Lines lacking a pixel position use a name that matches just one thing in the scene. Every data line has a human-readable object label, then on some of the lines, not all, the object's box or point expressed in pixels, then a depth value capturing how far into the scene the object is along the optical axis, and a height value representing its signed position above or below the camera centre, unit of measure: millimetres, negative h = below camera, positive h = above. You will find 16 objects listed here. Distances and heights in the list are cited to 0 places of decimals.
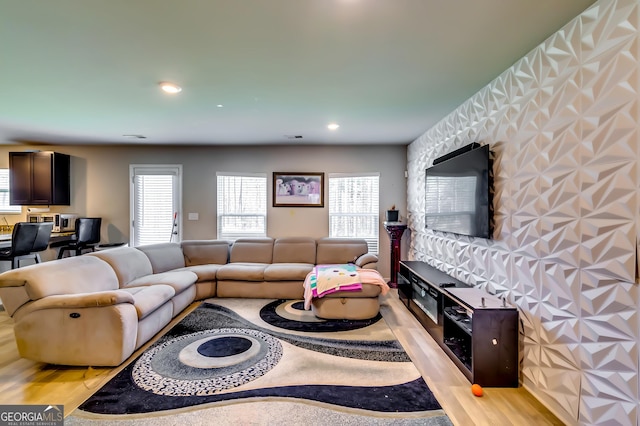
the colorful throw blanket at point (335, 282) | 3270 -857
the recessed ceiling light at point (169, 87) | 2584 +1167
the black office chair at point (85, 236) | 4673 -481
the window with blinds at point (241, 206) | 5145 +74
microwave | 4707 -184
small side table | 4605 -507
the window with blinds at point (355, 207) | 5086 +69
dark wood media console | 2055 -955
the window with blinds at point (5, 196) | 4992 +209
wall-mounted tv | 2461 +188
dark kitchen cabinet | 4699 +524
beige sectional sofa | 2279 -858
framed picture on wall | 5082 +389
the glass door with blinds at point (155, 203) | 5125 +118
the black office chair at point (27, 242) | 3559 -454
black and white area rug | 1780 -1292
